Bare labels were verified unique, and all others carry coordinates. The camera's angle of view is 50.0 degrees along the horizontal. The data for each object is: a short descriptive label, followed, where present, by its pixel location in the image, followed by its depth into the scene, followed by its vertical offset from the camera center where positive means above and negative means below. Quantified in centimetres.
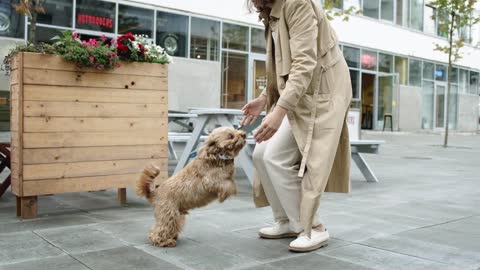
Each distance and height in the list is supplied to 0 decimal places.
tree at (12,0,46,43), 676 +150
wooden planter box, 409 -5
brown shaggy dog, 317 -40
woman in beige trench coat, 306 +4
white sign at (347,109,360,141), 714 -1
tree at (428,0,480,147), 1531 +340
